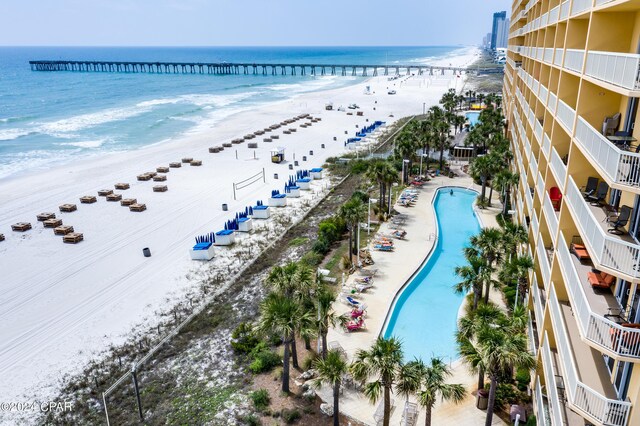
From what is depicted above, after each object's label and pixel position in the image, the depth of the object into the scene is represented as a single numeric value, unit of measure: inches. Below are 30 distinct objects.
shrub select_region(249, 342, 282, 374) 863.1
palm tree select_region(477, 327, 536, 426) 615.2
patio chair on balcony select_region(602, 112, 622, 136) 610.9
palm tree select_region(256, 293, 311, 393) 743.7
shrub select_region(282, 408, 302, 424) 733.3
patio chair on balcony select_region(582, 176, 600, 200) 642.2
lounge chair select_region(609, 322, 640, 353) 415.2
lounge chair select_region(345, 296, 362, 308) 1042.9
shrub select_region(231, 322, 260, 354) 927.0
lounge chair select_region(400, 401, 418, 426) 705.0
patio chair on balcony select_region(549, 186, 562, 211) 803.1
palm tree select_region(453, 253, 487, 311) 917.8
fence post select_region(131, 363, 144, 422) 748.3
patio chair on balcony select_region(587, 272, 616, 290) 570.9
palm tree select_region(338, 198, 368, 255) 1237.7
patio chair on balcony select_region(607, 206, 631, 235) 506.6
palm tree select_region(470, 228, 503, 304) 977.5
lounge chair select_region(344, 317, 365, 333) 956.6
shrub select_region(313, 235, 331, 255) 1346.0
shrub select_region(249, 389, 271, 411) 765.9
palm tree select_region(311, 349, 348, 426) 679.7
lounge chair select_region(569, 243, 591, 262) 634.8
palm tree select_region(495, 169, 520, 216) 1430.9
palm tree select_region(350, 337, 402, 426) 621.9
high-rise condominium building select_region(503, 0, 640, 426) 439.8
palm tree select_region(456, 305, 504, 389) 649.5
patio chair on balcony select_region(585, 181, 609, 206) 615.8
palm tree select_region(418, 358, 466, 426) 614.5
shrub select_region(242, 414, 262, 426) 728.3
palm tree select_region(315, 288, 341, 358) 768.9
